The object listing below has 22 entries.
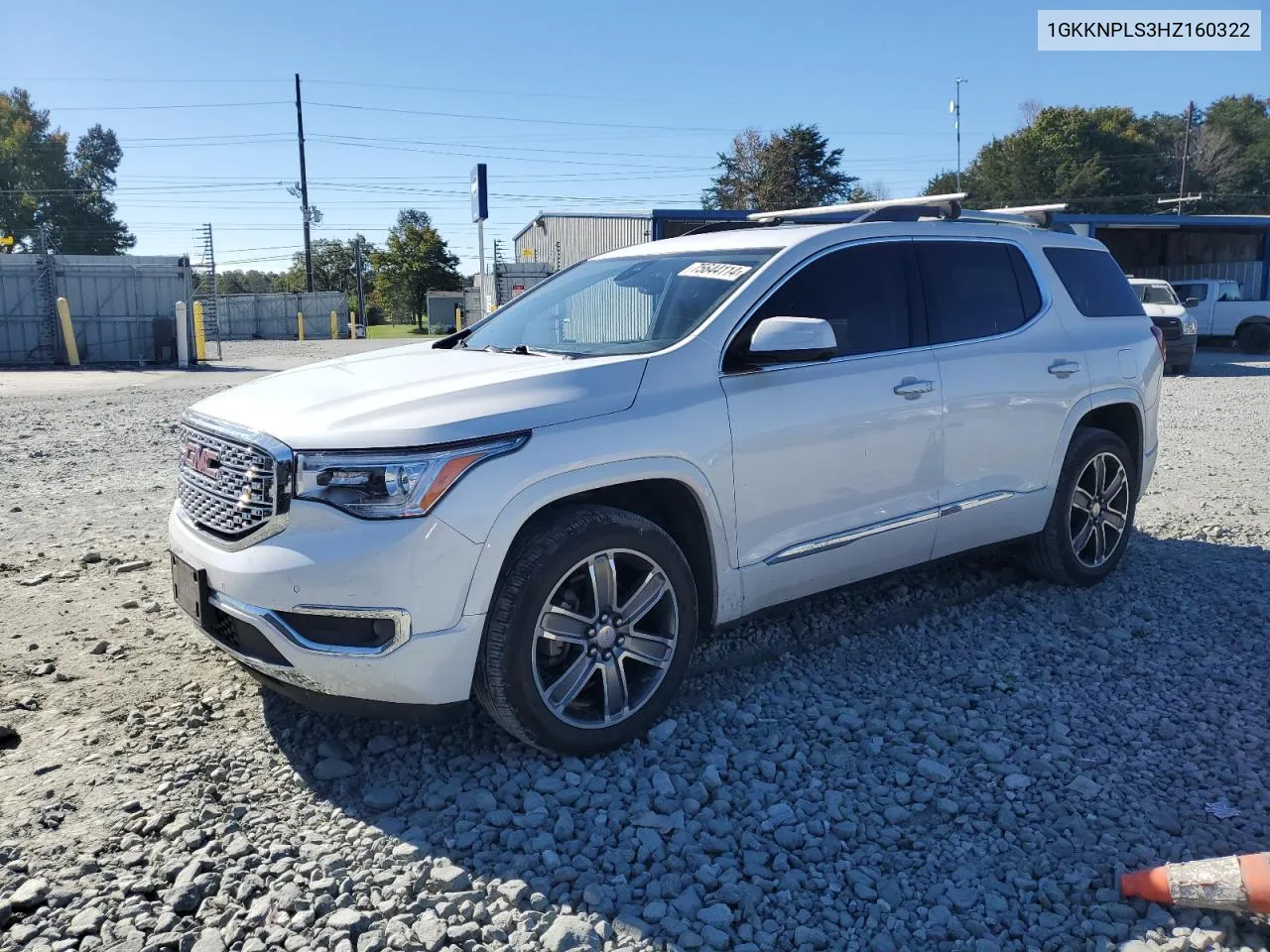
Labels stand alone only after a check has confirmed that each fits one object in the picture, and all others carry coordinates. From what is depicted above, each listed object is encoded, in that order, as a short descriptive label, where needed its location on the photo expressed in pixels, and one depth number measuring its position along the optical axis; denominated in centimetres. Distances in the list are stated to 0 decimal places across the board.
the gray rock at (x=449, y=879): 288
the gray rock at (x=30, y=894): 281
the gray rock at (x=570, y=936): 265
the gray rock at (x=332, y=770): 348
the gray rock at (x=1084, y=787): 337
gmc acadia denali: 320
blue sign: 1638
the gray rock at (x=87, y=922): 270
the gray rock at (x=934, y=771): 348
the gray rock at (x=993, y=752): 360
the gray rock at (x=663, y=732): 374
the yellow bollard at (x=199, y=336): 2484
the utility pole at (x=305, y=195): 5159
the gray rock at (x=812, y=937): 266
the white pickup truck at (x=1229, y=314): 2483
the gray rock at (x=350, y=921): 271
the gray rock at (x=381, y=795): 332
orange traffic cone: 265
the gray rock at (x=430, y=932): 265
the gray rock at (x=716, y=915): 274
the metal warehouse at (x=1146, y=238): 3328
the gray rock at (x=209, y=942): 263
